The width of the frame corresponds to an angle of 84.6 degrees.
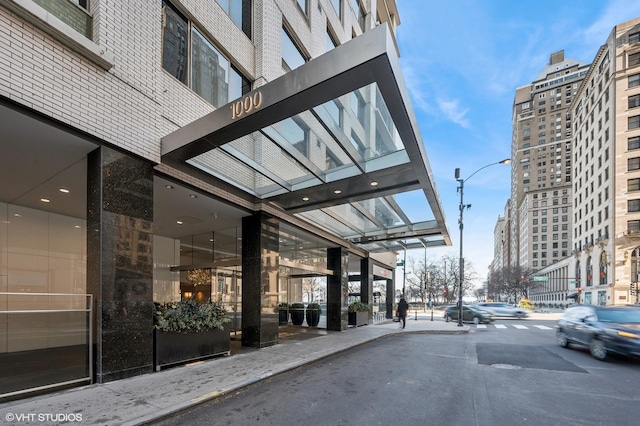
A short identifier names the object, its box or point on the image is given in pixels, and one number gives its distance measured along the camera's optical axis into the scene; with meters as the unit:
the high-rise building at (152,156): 5.94
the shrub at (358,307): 19.94
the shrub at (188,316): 8.08
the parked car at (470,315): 25.17
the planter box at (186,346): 7.84
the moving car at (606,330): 9.47
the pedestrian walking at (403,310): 19.66
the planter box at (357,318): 19.66
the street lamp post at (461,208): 21.49
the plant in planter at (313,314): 19.39
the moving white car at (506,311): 30.97
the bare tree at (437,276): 70.81
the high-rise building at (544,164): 113.44
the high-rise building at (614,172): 50.06
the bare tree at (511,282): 84.12
